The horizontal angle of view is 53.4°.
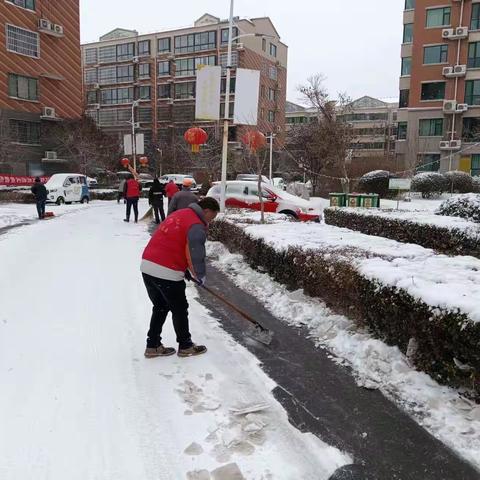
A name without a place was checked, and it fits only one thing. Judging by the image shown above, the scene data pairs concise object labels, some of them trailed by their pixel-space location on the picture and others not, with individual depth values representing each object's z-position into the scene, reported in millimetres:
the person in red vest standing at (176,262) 4172
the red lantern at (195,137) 14502
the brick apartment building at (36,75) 36906
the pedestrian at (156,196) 15312
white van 24812
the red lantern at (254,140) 16078
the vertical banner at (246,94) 11875
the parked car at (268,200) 15305
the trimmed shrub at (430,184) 25469
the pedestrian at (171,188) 15055
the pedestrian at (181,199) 8227
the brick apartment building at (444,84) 40188
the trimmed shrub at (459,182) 25750
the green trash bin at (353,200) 17033
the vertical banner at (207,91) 12008
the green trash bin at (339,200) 17731
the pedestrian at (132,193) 15953
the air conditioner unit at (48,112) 39719
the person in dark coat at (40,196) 17047
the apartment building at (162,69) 61656
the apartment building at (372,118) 67062
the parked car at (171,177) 35525
